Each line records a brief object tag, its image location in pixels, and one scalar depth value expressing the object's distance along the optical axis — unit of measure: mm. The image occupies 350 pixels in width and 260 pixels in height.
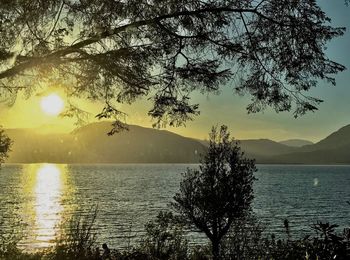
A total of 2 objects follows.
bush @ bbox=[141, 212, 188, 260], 8518
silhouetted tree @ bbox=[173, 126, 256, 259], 29250
